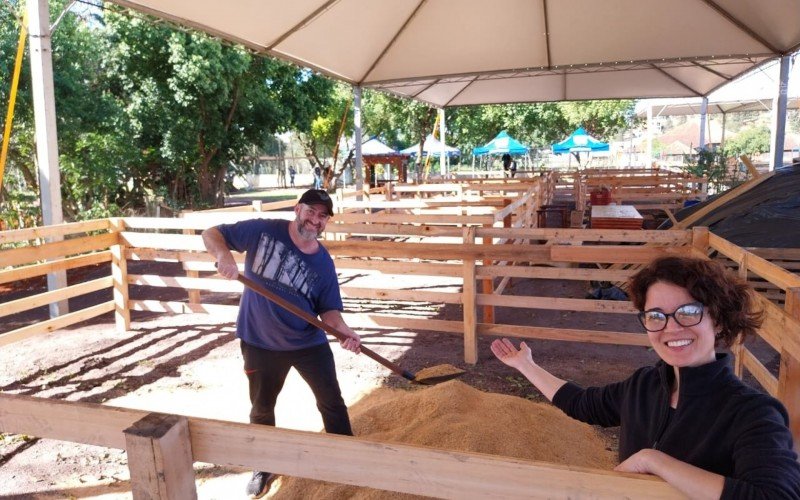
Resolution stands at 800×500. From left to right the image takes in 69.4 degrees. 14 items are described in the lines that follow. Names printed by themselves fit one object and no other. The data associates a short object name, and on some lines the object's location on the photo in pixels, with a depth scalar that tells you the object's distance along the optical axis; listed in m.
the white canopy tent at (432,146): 31.28
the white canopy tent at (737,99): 20.79
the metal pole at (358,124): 12.46
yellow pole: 6.53
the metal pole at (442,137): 21.11
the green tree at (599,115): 42.22
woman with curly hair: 1.26
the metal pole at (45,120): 6.93
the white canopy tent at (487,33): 8.50
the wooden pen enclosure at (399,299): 1.36
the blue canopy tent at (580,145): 30.62
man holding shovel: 3.43
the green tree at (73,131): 11.15
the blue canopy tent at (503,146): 31.27
